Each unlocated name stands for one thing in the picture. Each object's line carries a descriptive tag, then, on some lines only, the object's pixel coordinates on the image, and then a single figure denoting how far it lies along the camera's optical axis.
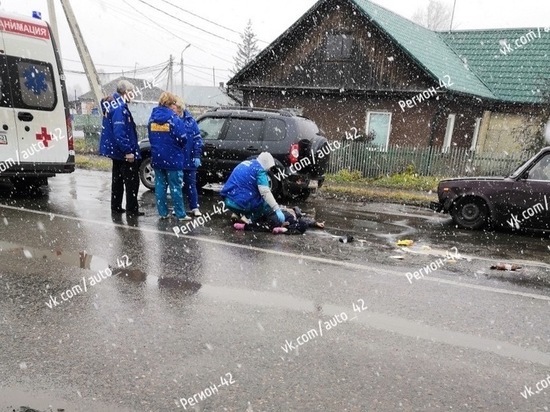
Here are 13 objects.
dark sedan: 7.27
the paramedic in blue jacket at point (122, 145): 6.75
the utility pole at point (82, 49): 15.70
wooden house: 16.64
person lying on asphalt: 6.68
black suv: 8.89
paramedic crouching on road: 6.51
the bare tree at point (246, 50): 60.88
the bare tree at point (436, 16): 54.97
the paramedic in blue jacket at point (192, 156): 7.39
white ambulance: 7.50
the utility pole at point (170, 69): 47.66
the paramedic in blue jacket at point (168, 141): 6.61
